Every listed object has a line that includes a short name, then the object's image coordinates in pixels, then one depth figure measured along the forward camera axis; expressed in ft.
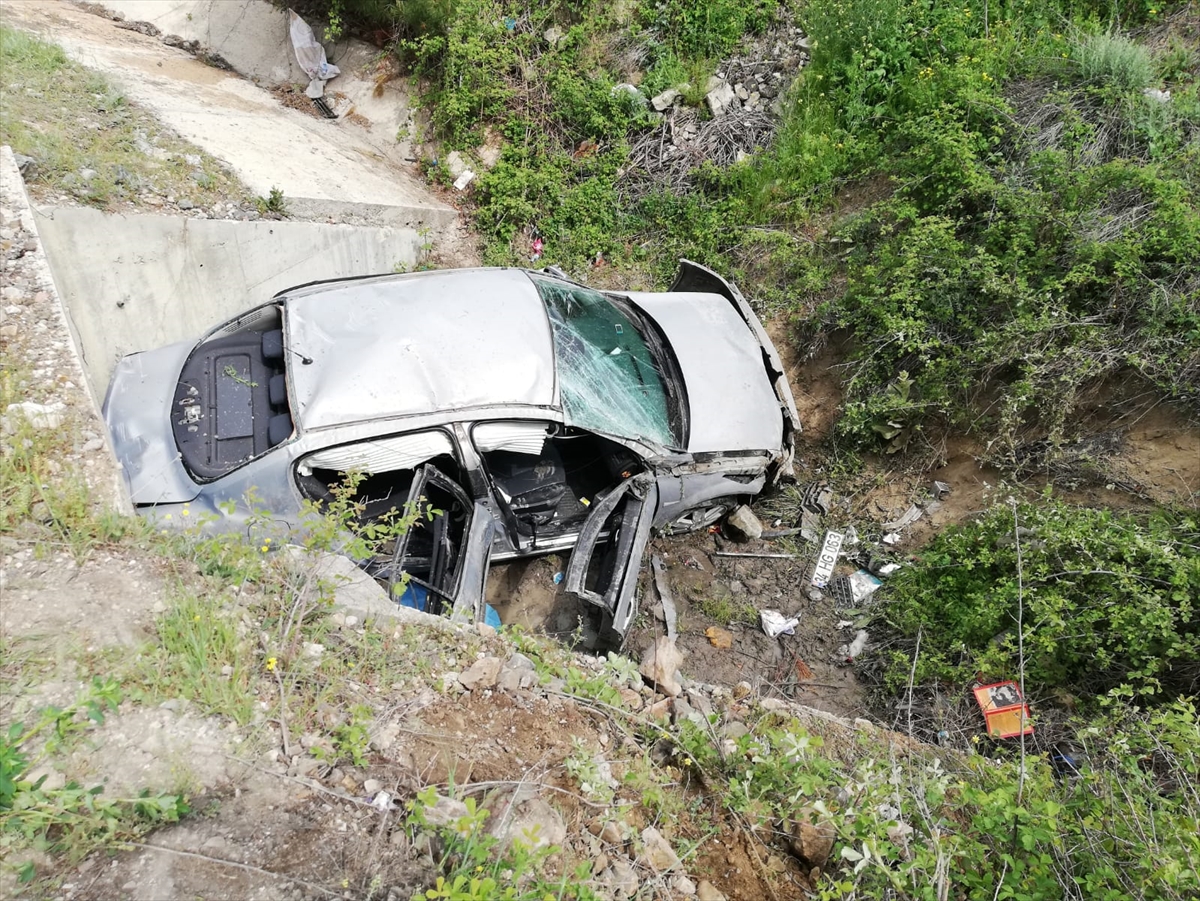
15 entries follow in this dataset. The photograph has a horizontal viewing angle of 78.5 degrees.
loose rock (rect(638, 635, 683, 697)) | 12.09
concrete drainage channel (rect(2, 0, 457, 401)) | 16.12
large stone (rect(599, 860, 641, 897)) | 8.21
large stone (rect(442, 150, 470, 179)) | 24.94
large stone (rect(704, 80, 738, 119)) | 24.43
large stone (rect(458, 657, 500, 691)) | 10.30
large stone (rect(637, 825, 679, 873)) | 8.64
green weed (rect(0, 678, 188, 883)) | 6.67
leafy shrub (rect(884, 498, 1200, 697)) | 12.80
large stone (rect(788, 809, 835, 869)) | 9.11
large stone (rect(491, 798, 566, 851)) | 8.16
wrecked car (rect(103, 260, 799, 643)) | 12.37
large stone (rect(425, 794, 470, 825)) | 7.96
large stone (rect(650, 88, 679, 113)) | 24.56
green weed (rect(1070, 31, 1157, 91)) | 18.93
